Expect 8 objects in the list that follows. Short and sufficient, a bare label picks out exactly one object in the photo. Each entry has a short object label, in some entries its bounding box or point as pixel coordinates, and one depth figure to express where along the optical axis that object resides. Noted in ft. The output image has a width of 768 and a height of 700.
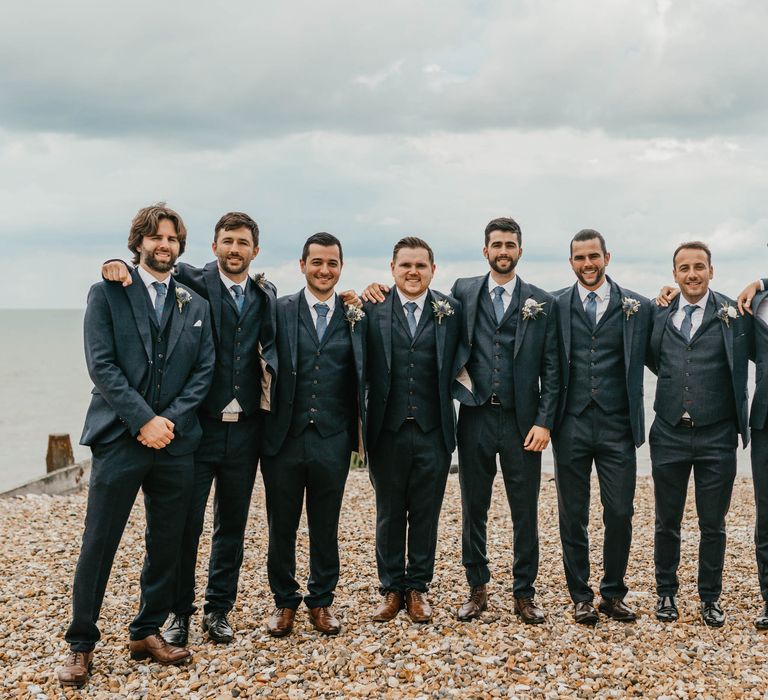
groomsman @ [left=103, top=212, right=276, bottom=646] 18.70
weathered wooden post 45.08
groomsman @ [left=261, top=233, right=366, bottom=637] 19.10
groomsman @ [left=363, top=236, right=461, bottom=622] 19.95
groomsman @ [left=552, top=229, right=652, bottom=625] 20.26
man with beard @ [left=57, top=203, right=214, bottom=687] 17.26
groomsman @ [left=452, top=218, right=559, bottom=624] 20.06
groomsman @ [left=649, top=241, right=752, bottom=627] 20.44
